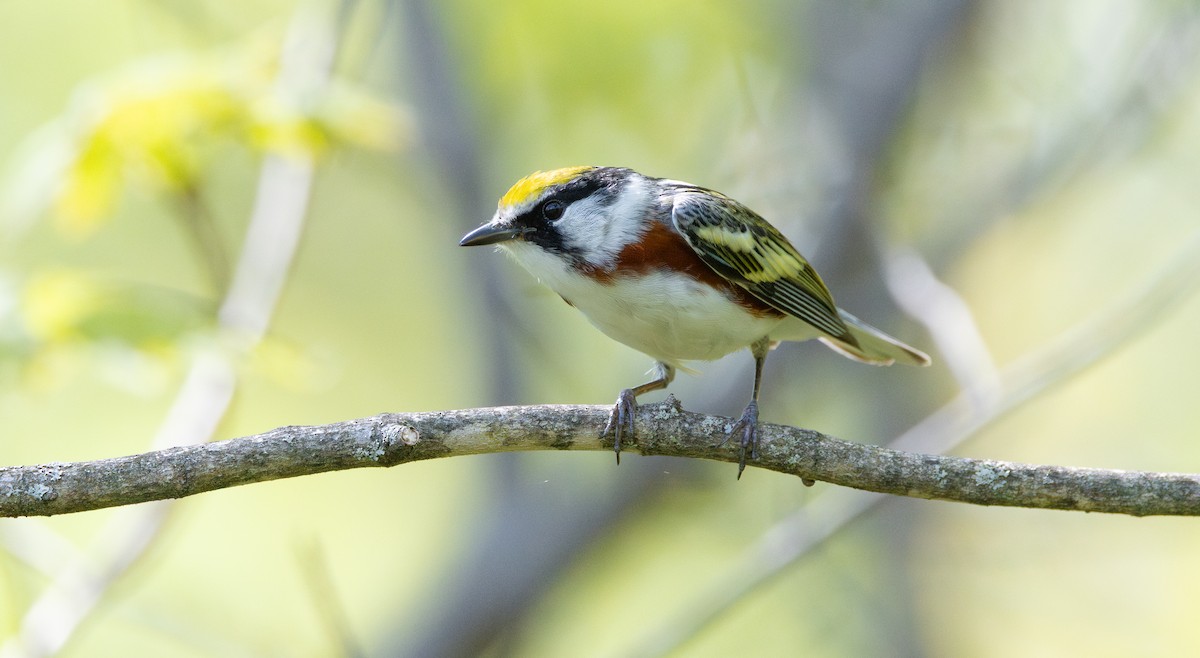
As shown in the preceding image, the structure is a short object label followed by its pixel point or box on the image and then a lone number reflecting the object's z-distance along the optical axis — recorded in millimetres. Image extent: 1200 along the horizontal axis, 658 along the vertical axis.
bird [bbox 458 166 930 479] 7949
